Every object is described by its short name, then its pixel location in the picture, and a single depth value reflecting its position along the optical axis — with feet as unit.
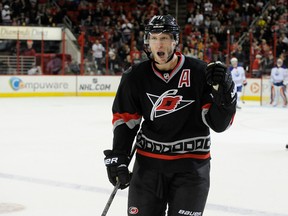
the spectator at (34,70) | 62.75
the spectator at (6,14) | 67.83
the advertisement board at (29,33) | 62.49
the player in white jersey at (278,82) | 58.80
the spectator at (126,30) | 71.20
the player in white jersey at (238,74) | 57.16
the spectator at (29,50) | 61.93
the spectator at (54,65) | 63.46
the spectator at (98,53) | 66.80
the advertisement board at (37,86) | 61.93
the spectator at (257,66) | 65.67
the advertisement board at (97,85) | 66.80
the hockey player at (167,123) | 9.59
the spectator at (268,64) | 65.00
